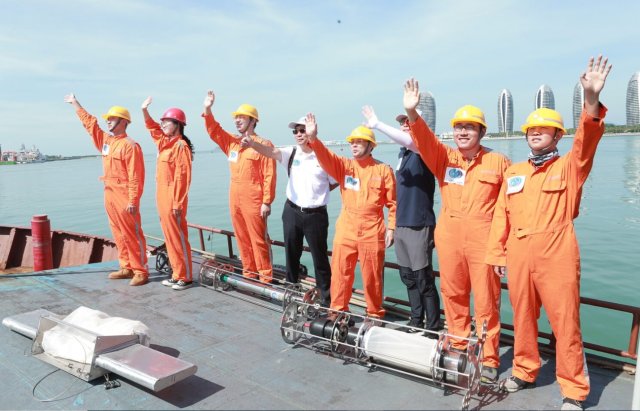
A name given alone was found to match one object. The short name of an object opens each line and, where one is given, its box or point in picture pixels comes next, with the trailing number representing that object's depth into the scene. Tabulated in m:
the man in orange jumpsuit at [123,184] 5.12
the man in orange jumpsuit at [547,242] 2.54
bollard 6.73
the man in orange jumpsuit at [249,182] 4.80
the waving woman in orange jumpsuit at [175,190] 4.97
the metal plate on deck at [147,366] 2.77
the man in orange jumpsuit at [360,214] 3.72
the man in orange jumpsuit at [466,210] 3.02
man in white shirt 4.37
